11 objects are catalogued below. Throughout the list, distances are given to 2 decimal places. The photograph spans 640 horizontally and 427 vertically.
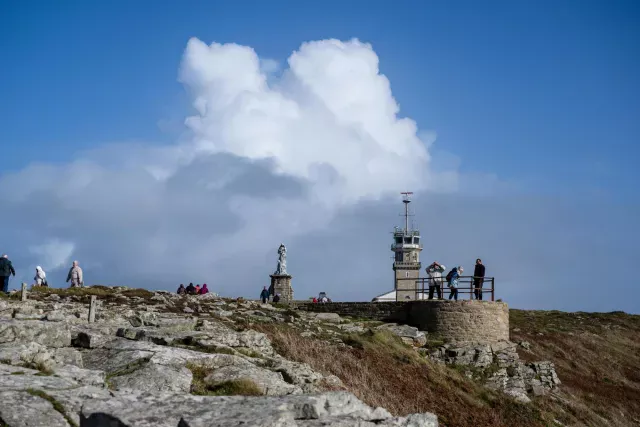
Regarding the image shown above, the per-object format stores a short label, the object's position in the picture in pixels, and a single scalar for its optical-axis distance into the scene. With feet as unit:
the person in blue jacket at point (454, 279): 98.89
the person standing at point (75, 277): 100.32
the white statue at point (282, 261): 150.30
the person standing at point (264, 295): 128.57
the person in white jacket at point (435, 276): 100.94
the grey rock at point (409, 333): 89.71
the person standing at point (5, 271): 91.61
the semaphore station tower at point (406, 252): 323.37
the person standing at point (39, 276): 106.22
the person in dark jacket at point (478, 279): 98.12
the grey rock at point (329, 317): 96.07
